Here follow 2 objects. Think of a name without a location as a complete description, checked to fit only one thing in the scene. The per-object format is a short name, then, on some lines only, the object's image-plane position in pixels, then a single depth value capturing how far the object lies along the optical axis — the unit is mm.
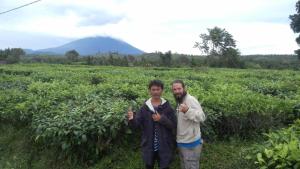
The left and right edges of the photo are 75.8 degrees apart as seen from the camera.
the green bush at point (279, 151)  1995
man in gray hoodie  2439
